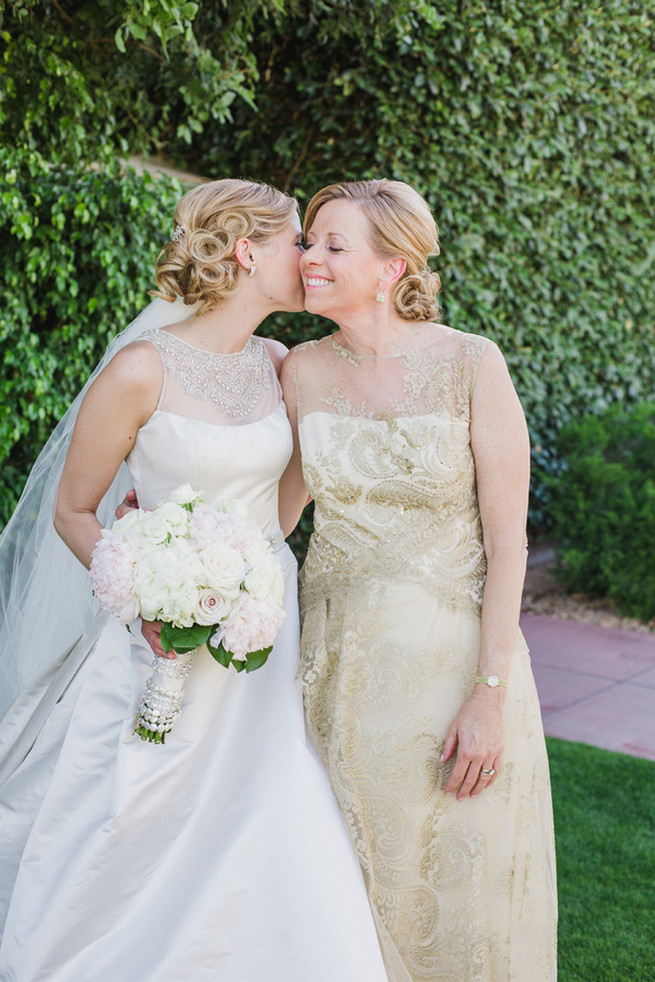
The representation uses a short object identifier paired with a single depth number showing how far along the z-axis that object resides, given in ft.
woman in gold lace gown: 7.61
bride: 6.92
